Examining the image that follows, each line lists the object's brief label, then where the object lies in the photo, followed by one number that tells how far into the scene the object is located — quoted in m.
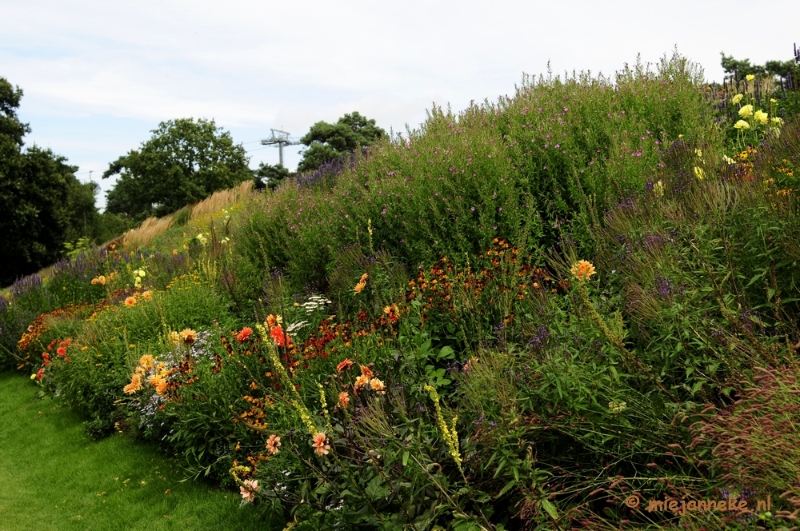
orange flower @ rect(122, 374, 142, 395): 4.72
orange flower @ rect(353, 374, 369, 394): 3.01
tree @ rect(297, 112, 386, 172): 25.22
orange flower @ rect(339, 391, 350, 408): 2.93
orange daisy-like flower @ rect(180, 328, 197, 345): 4.45
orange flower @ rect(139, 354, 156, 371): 4.93
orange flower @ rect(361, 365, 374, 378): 3.03
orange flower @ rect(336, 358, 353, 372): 3.10
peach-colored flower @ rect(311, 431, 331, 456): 2.71
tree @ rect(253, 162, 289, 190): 34.72
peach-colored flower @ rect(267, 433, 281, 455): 2.99
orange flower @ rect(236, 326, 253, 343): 4.04
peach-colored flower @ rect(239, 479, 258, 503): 3.11
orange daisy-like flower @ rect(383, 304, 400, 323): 3.65
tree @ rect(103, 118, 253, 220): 35.78
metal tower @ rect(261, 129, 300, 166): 41.41
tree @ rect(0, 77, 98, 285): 26.34
